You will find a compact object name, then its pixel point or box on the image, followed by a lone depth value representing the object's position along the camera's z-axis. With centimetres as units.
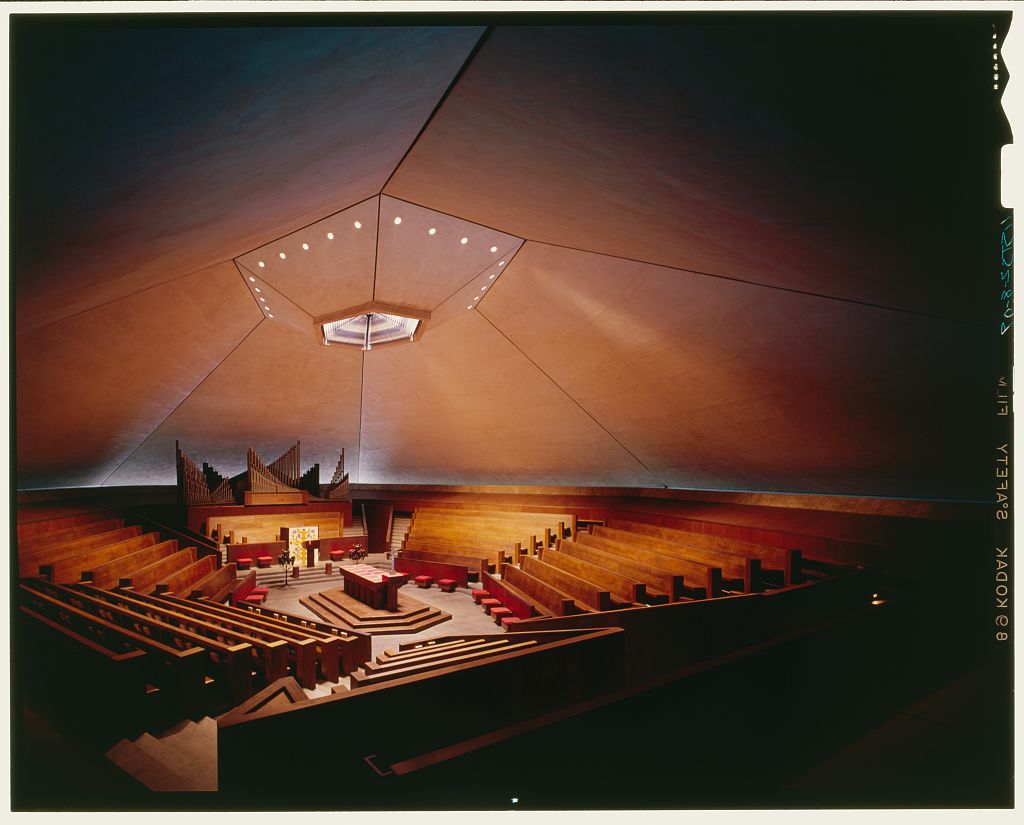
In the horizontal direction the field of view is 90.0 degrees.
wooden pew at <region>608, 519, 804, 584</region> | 436
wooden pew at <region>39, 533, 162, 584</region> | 510
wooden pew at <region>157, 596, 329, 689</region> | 388
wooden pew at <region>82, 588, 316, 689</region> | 369
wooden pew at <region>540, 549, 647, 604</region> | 444
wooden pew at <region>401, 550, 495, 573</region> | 788
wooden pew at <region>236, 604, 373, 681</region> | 441
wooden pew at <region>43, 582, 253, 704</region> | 342
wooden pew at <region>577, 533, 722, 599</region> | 430
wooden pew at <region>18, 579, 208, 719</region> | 310
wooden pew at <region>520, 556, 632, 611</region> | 454
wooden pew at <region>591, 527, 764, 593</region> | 436
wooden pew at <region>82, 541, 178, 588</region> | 536
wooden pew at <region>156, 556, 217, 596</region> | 609
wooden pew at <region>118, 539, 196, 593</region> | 562
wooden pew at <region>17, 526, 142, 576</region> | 509
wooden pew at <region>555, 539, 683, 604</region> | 445
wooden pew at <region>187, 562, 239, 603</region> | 617
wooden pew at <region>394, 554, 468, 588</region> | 796
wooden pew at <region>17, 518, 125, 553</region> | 563
